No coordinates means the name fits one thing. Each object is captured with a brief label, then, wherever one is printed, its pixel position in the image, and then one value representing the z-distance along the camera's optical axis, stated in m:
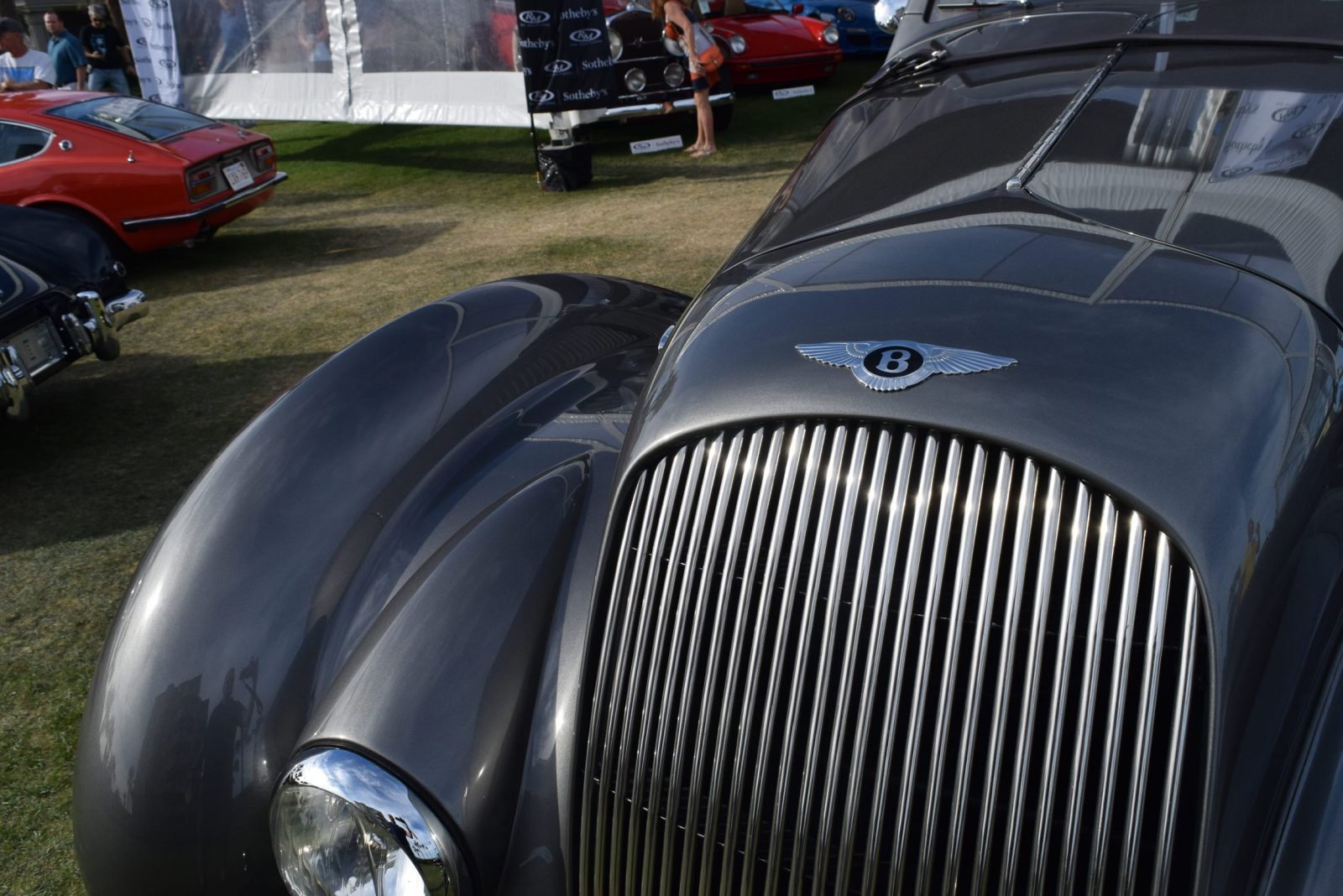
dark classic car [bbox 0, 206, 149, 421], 5.05
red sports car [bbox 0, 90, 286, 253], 8.27
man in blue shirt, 12.92
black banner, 10.02
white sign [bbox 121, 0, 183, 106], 13.65
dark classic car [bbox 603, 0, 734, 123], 11.41
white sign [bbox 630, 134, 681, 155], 11.29
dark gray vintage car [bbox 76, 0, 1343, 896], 1.34
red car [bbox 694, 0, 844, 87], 14.07
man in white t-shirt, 10.75
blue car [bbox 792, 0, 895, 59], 17.22
